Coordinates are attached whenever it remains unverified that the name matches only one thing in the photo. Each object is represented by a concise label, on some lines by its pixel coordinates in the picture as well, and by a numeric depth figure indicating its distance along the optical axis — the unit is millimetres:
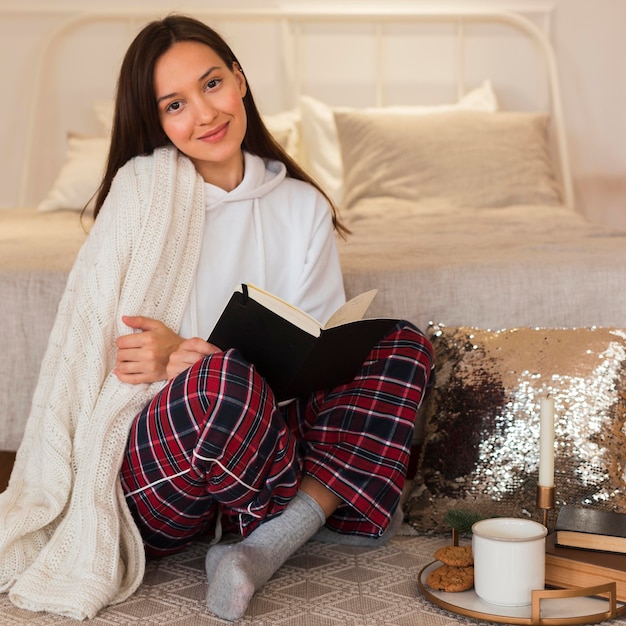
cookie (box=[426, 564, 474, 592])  1350
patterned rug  1314
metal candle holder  1349
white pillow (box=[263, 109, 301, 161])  2992
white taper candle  1354
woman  1362
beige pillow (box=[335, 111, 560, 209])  2766
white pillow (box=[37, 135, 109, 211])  2832
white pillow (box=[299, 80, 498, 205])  3021
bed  1693
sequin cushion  1566
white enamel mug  1274
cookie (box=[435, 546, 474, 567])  1367
